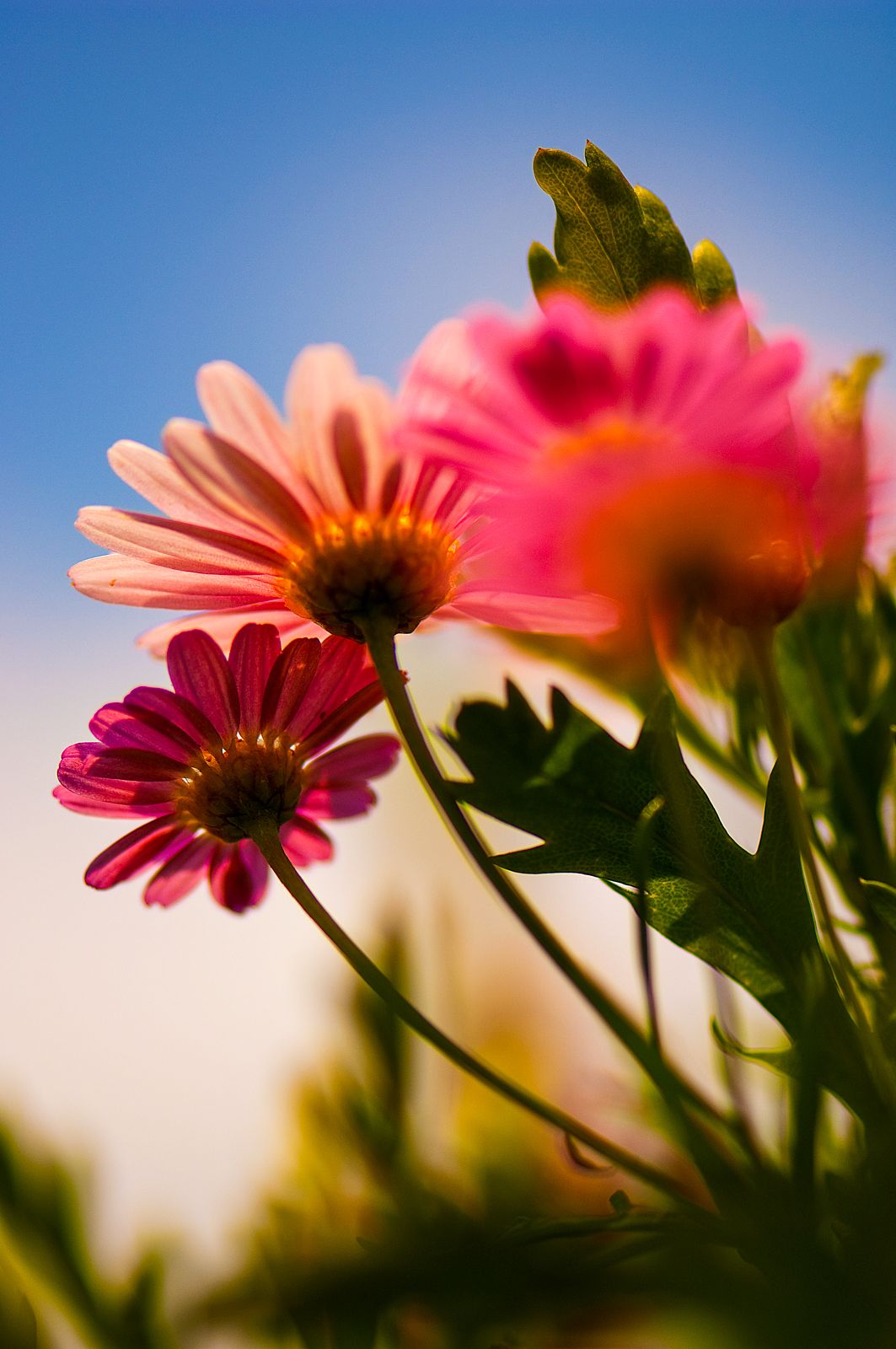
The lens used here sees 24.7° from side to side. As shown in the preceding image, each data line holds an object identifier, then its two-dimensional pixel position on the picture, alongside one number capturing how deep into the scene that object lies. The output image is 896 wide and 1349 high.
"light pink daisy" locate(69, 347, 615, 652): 0.19
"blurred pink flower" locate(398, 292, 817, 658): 0.18
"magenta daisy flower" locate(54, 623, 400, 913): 0.21
